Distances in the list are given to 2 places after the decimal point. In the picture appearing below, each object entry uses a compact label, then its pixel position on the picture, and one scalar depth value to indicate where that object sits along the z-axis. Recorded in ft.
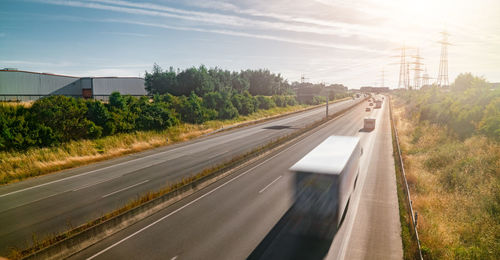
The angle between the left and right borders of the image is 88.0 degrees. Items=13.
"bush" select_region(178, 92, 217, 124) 160.25
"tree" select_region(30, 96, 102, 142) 88.12
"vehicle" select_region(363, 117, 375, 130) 151.29
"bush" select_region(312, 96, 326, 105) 401.57
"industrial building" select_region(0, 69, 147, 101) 150.61
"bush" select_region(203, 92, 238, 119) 192.03
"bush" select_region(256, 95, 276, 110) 277.64
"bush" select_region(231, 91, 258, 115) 222.48
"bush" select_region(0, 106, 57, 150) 75.93
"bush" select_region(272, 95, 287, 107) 313.32
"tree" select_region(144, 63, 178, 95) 252.83
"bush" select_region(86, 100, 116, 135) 106.01
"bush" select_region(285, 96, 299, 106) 336.78
